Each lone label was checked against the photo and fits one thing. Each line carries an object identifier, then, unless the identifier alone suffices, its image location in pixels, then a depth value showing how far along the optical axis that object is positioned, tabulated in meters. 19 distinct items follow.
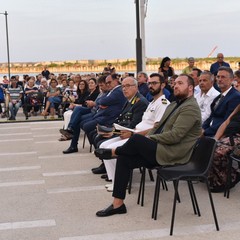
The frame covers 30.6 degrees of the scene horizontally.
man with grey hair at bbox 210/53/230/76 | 11.34
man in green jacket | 4.33
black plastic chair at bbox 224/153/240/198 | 5.10
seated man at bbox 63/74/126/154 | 7.01
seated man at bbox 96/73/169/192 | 5.35
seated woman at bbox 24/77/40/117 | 14.41
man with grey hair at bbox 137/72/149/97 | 8.45
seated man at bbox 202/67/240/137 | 5.49
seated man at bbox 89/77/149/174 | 5.84
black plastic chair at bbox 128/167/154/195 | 5.41
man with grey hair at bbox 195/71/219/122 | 6.29
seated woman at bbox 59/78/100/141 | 9.03
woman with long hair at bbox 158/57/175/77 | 10.59
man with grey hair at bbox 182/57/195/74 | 10.80
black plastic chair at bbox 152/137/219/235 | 4.06
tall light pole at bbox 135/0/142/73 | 11.61
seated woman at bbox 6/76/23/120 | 13.88
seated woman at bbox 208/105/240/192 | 5.28
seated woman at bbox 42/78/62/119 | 14.12
